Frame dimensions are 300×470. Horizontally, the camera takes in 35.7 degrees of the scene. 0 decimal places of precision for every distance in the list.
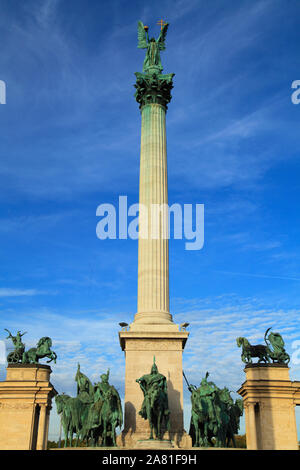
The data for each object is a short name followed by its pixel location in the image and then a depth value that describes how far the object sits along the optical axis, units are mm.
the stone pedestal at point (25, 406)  39344
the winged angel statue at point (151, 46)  38656
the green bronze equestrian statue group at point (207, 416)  28600
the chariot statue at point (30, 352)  42875
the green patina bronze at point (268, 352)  40281
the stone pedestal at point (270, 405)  37750
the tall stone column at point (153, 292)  28297
